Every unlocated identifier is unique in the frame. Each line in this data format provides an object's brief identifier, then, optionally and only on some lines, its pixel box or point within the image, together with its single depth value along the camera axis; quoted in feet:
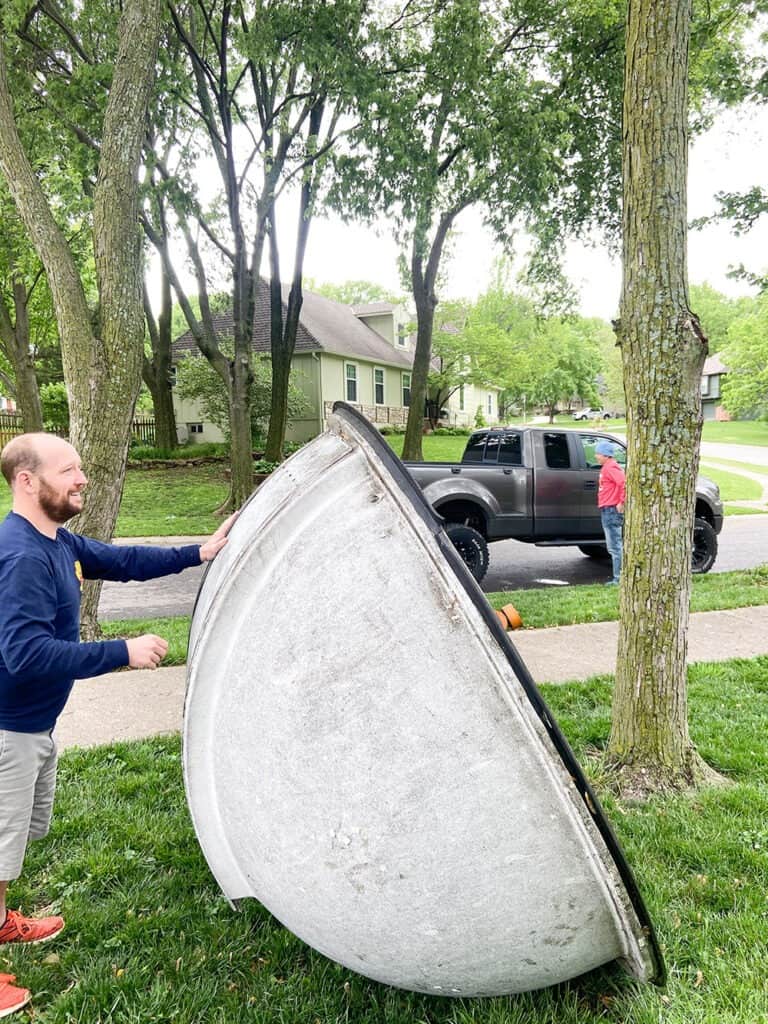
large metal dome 5.05
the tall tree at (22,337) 71.45
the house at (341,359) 96.17
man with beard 6.56
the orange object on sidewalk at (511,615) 16.53
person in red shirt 27.86
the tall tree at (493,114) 40.73
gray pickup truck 29.76
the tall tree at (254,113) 38.65
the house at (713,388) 252.24
